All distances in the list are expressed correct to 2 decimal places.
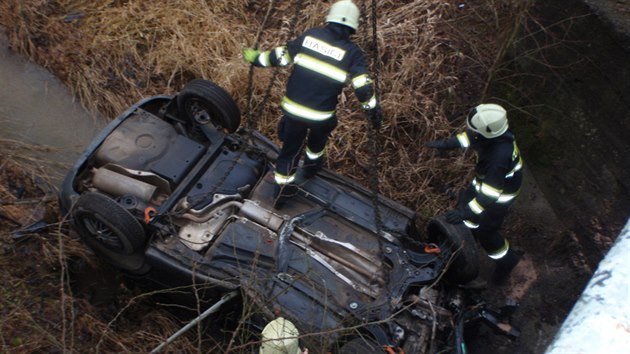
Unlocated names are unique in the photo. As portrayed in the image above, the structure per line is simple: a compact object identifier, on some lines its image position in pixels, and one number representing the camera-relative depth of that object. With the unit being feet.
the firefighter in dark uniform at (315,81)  15.16
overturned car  14.01
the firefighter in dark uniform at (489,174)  15.52
